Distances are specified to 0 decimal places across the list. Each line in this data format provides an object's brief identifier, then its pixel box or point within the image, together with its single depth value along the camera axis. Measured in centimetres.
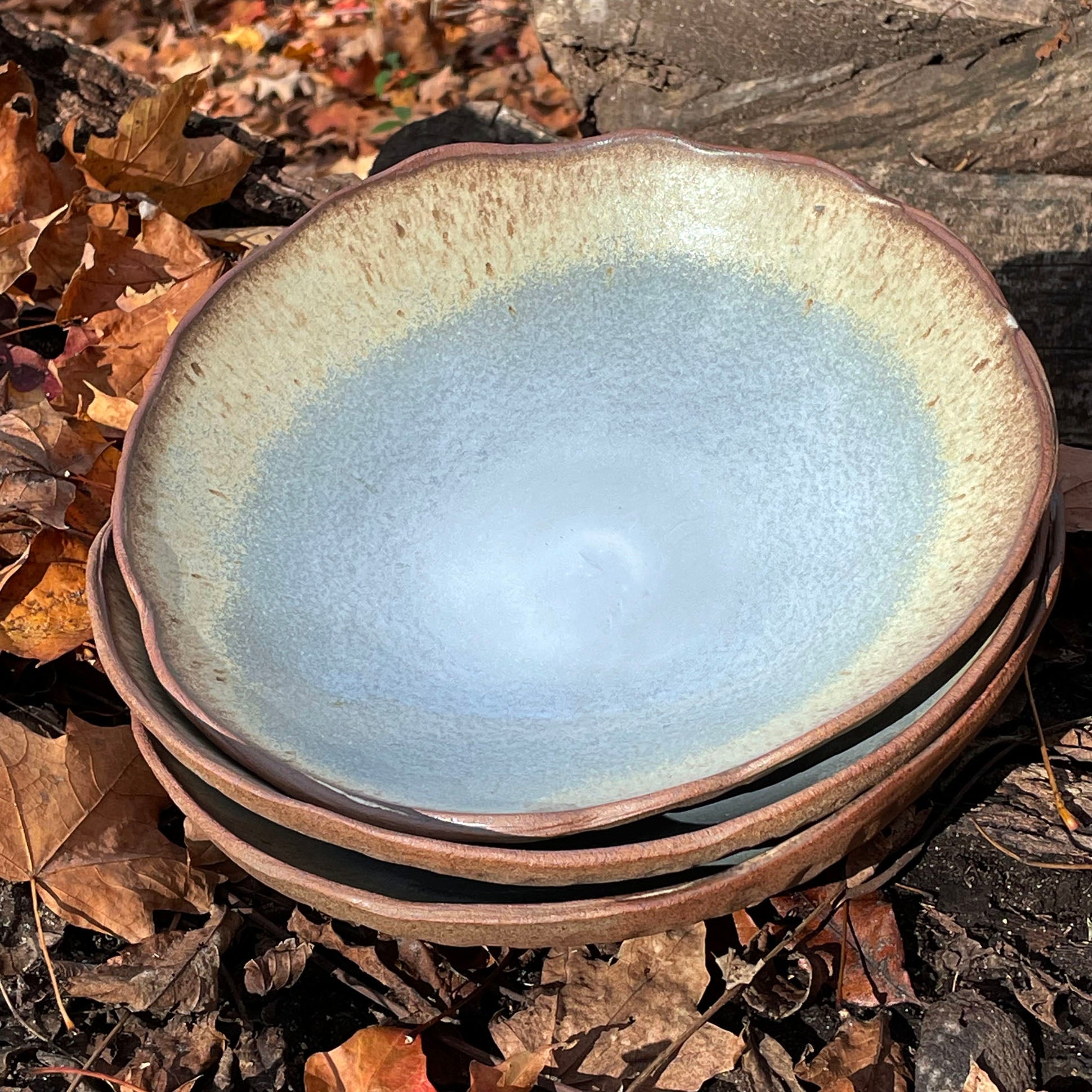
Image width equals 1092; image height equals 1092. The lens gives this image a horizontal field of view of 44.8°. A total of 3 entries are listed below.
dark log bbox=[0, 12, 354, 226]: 54
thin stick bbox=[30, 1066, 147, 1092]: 32
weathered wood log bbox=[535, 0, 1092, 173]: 50
